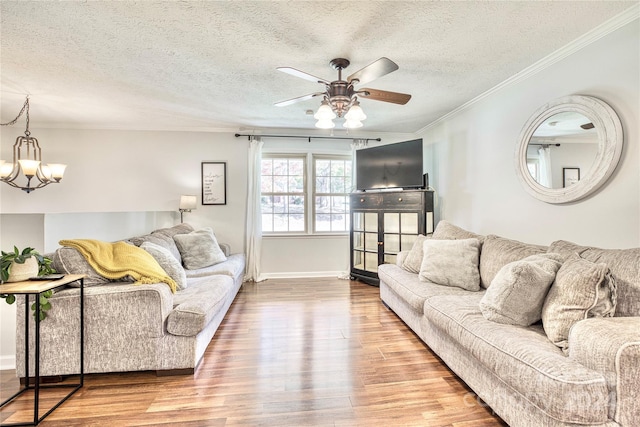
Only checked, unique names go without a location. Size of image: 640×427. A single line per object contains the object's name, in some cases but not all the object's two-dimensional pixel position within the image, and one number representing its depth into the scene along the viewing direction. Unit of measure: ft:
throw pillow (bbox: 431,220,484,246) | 9.45
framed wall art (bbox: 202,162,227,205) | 15.06
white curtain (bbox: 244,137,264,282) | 14.94
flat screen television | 13.02
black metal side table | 4.90
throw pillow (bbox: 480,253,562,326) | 5.41
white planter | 5.29
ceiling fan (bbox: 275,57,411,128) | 6.51
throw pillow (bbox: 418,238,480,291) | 8.19
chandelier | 10.40
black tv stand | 12.78
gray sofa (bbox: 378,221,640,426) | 3.65
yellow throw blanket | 6.50
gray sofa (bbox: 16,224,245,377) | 6.04
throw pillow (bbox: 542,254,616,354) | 4.77
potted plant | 5.22
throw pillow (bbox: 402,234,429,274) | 9.87
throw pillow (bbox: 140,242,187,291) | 8.11
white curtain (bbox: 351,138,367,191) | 15.56
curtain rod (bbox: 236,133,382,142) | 15.36
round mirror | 6.51
